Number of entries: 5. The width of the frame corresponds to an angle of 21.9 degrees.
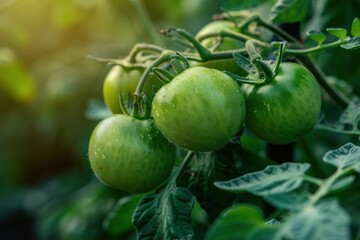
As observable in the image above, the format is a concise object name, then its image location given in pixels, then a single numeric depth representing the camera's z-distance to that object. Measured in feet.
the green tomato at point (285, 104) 2.02
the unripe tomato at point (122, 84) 2.21
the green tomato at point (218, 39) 2.25
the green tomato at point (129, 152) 2.08
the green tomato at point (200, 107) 1.95
